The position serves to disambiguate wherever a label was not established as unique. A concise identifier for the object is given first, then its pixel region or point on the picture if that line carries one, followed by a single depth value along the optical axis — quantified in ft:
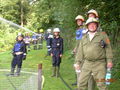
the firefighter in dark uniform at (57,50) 32.91
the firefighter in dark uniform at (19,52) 35.17
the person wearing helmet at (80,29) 23.55
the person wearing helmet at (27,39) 72.38
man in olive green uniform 17.07
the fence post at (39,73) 19.32
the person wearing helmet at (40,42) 80.41
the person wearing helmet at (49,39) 53.77
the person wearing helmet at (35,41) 79.07
